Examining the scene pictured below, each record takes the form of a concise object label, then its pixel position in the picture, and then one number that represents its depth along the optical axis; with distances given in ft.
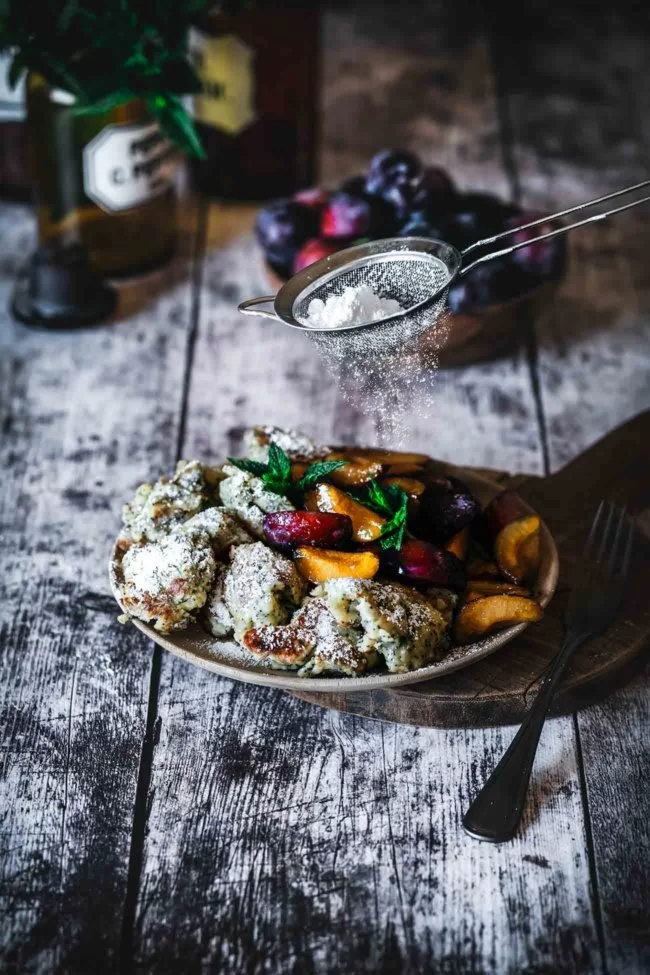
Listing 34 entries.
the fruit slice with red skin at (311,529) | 3.51
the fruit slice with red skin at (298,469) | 3.80
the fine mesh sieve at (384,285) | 3.74
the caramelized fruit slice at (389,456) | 3.97
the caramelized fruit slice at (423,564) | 3.50
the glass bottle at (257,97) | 6.14
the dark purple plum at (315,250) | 5.10
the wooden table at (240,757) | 3.07
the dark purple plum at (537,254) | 5.21
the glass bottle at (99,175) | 5.53
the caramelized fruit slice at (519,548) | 3.73
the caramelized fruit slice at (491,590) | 3.59
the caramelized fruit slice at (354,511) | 3.60
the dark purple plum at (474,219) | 5.15
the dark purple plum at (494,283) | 5.04
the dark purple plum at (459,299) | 5.03
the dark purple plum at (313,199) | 5.42
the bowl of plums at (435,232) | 5.13
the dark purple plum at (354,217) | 5.21
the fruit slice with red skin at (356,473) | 3.75
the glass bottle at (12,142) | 6.05
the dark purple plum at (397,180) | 5.30
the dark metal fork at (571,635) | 3.31
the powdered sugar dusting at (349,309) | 3.76
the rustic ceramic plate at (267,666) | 3.29
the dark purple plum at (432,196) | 5.30
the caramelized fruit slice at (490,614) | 3.46
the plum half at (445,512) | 3.68
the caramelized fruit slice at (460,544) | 3.70
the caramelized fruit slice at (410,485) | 3.72
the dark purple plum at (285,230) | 5.35
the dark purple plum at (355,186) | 5.43
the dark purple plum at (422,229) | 5.14
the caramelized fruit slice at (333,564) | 3.46
